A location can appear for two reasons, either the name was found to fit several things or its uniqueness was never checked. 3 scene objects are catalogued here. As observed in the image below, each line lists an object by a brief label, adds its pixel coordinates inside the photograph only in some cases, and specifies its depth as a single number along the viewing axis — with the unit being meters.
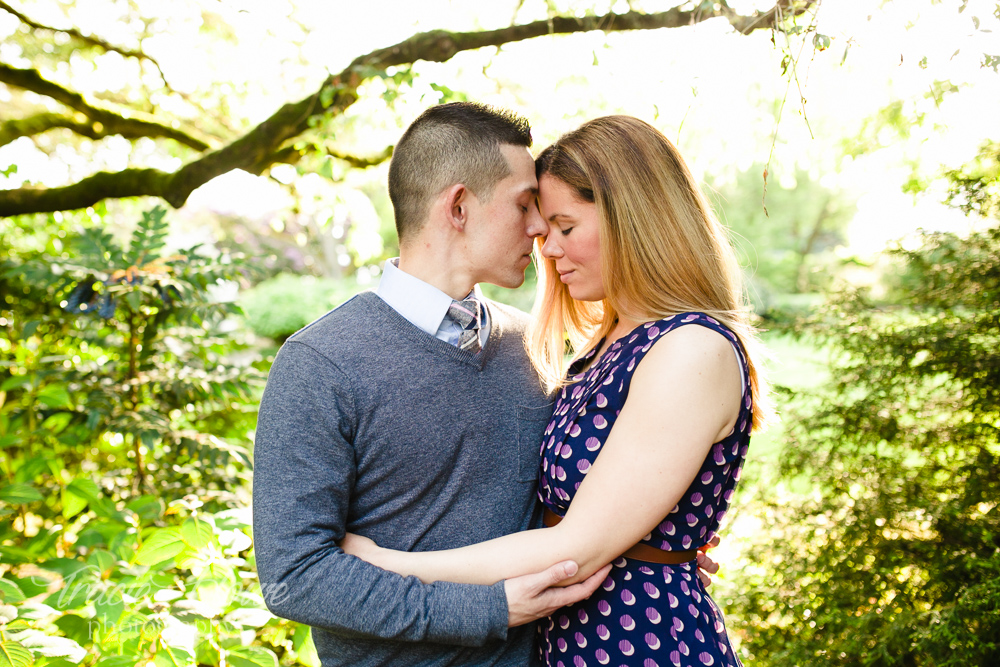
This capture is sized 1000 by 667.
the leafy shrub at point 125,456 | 1.75
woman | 1.45
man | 1.42
